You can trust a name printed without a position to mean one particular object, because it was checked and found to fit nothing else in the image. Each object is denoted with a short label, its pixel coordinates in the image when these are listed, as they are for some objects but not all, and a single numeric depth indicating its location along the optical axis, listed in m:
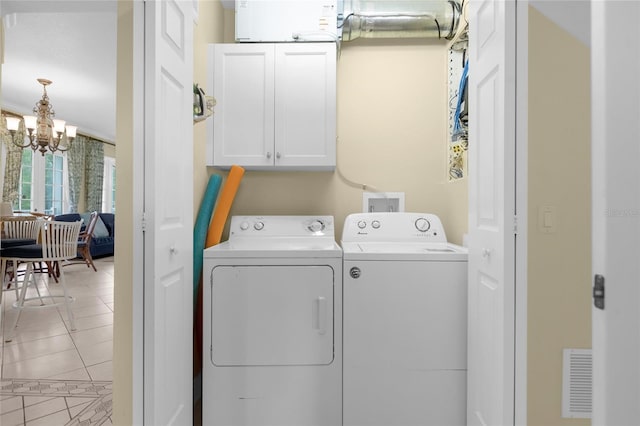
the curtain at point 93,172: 6.71
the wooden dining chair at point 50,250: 3.02
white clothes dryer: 1.62
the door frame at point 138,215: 1.15
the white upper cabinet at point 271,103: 2.06
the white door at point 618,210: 0.59
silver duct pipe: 2.18
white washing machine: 1.61
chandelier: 3.84
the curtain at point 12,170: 5.18
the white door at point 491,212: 1.22
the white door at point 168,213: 1.17
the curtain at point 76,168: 6.41
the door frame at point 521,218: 1.21
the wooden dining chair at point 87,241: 4.79
